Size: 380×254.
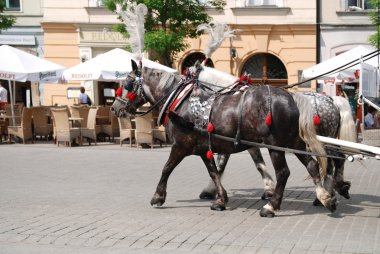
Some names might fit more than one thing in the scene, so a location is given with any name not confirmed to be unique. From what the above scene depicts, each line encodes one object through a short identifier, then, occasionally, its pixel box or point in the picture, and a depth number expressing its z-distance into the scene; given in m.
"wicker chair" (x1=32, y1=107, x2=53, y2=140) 18.62
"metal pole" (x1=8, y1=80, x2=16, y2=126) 18.69
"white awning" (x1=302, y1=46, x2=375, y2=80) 17.53
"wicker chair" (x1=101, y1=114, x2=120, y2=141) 19.09
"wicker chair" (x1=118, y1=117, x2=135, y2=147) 17.48
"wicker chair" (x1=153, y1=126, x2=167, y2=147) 17.39
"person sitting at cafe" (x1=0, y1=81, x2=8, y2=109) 20.28
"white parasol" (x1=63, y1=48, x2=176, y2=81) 17.81
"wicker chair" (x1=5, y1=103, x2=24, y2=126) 18.95
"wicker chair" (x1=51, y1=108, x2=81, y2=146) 17.23
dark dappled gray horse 7.63
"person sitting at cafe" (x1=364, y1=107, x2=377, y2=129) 13.93
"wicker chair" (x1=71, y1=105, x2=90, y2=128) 18.53
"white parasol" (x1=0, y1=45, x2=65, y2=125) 17.95
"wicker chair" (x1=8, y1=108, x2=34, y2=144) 18.22
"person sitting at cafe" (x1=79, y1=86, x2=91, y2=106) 21.97
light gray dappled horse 8.16
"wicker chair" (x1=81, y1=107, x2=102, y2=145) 17.94
